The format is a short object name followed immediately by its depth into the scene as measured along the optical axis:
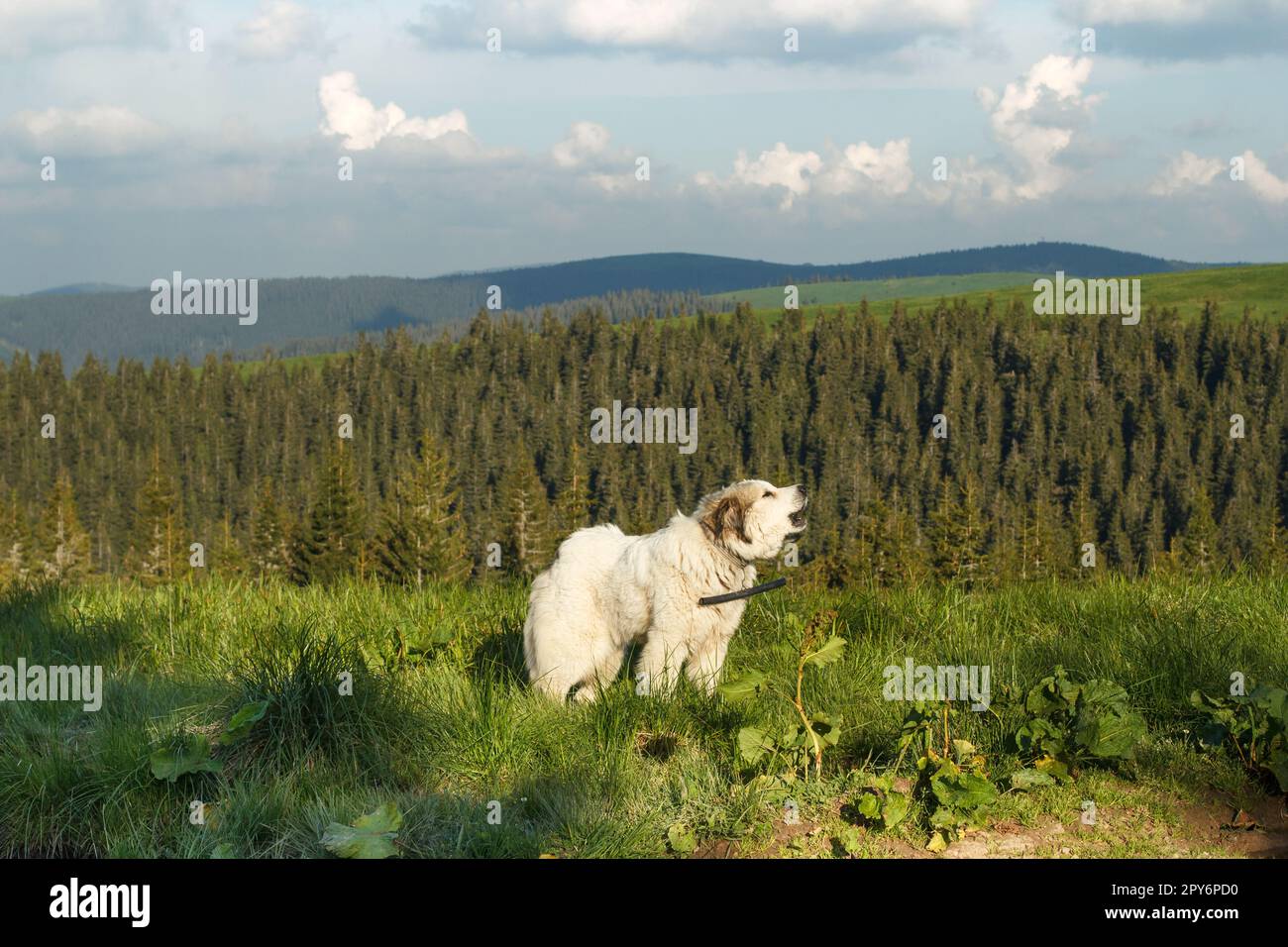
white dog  7.52
